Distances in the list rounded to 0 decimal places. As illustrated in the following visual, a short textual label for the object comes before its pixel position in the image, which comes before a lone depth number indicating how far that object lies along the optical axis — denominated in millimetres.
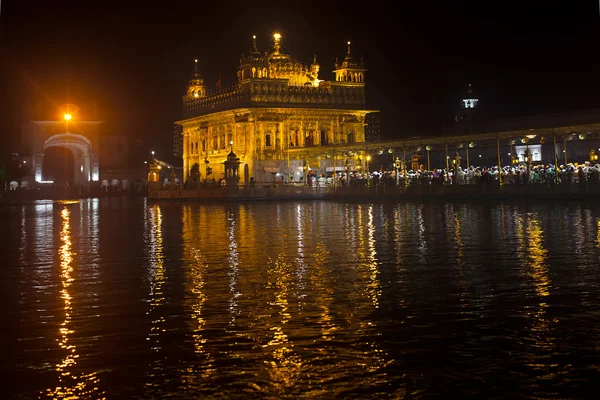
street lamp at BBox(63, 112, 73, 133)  81750
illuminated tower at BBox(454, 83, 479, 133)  92225
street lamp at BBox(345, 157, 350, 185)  61009
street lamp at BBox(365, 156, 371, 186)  55859
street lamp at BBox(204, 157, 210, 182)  76700
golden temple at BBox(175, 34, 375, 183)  71000
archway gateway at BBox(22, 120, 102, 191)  83562
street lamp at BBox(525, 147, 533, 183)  44469
